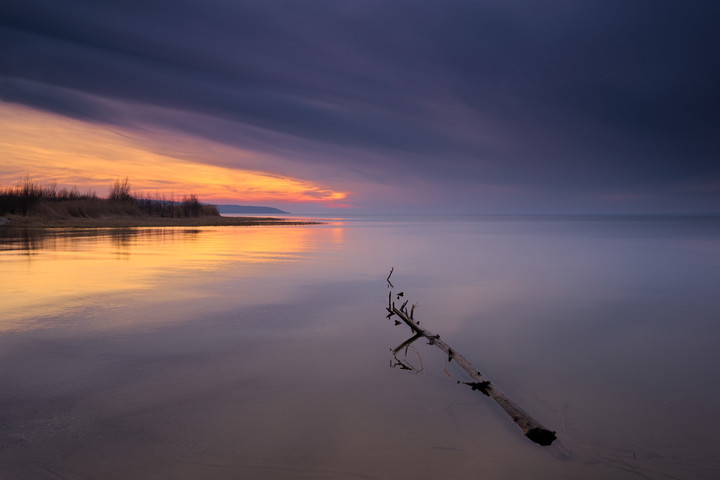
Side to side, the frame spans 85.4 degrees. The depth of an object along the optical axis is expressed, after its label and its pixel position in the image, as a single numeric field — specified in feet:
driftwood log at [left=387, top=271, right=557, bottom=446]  11.77
